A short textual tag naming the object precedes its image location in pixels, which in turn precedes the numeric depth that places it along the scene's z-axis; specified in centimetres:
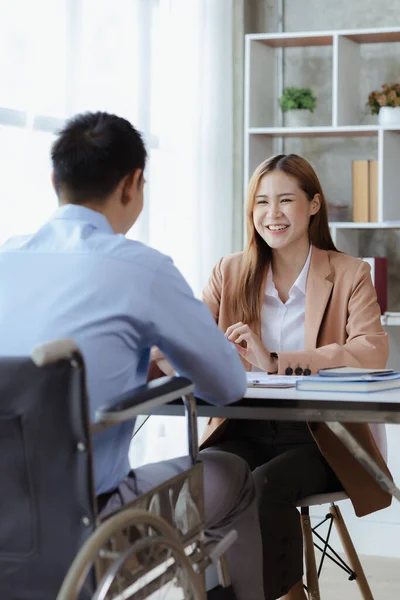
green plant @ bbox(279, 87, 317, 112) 454
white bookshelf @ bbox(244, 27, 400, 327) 421
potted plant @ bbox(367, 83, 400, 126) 421
